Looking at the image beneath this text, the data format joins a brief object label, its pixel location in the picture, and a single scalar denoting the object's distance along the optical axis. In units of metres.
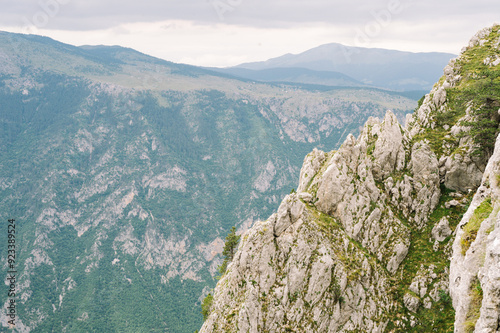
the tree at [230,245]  90.25
